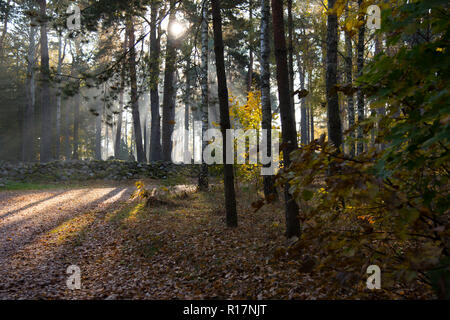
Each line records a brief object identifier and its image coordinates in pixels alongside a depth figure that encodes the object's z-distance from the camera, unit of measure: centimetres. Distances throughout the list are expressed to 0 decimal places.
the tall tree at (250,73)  2206
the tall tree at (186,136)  3245
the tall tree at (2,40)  2745
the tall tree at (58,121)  2885
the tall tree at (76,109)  3290
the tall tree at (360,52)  1050
